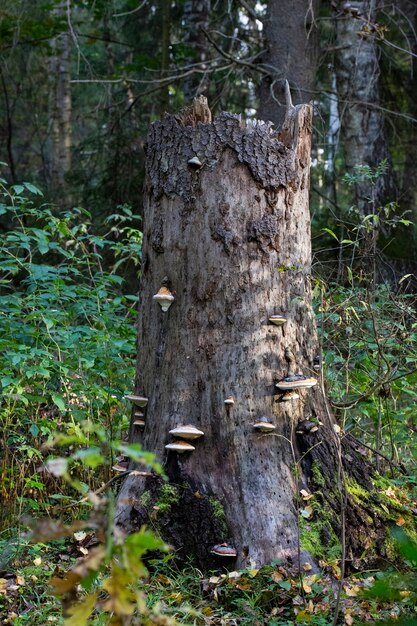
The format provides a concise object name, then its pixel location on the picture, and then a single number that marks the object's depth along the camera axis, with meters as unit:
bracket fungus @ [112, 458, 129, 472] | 4.17
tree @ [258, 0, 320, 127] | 9.02
